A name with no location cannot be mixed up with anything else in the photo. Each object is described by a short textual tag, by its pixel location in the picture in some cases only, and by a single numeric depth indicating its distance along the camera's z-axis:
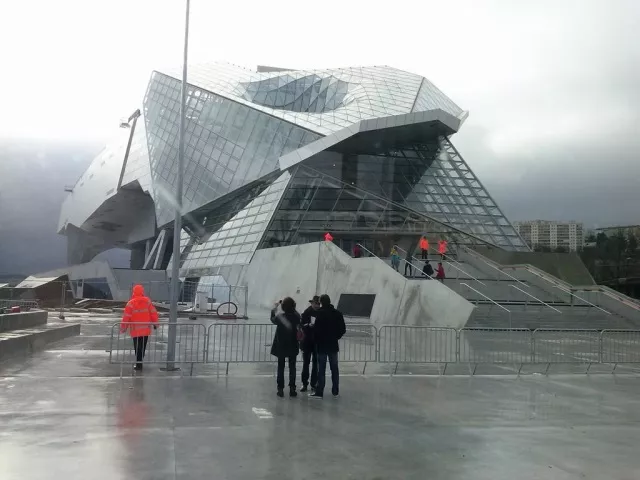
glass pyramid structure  34.53
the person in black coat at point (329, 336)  9.03
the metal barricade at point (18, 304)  22.55
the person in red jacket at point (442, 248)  27.63
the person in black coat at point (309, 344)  9.27
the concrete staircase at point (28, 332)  12.05
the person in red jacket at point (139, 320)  10.95
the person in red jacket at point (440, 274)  23.41
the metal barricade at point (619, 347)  13.53
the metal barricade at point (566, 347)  13.45
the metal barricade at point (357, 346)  12.70
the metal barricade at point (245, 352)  12.01
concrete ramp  20.66
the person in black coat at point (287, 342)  8.89
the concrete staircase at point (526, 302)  21.19
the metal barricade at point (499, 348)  12.80
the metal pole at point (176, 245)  11.13
